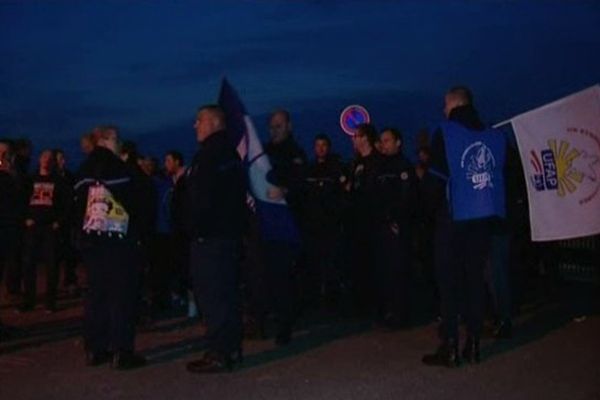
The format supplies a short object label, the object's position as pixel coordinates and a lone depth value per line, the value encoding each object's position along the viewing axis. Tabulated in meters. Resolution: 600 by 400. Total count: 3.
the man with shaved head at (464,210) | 7.38
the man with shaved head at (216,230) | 7.30
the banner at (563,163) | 9.10
